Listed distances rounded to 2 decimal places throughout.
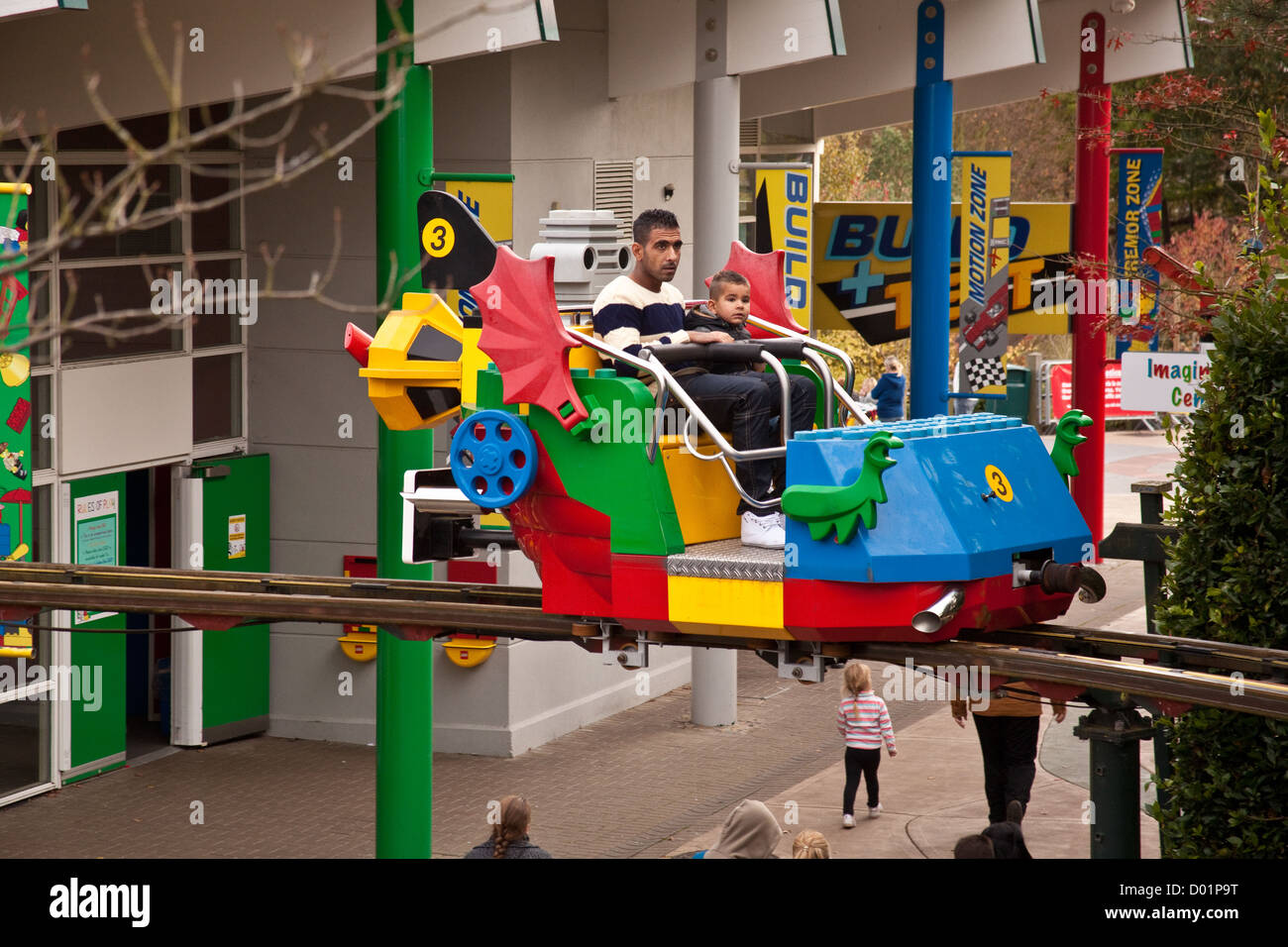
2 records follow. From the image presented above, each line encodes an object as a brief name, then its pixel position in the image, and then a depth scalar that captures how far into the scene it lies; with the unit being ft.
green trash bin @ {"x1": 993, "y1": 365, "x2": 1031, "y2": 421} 116.57
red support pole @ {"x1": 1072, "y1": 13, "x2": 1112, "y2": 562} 67.46
